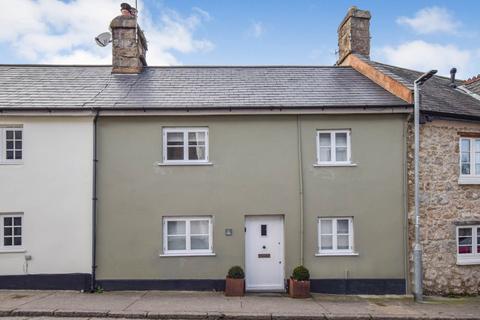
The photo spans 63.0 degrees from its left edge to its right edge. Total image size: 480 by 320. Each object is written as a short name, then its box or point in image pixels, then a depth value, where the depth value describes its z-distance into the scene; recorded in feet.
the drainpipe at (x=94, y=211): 35.96
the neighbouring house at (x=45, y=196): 35.70
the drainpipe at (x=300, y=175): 36.94
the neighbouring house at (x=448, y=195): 37.19
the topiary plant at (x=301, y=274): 34.81
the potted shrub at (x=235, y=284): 34.81
